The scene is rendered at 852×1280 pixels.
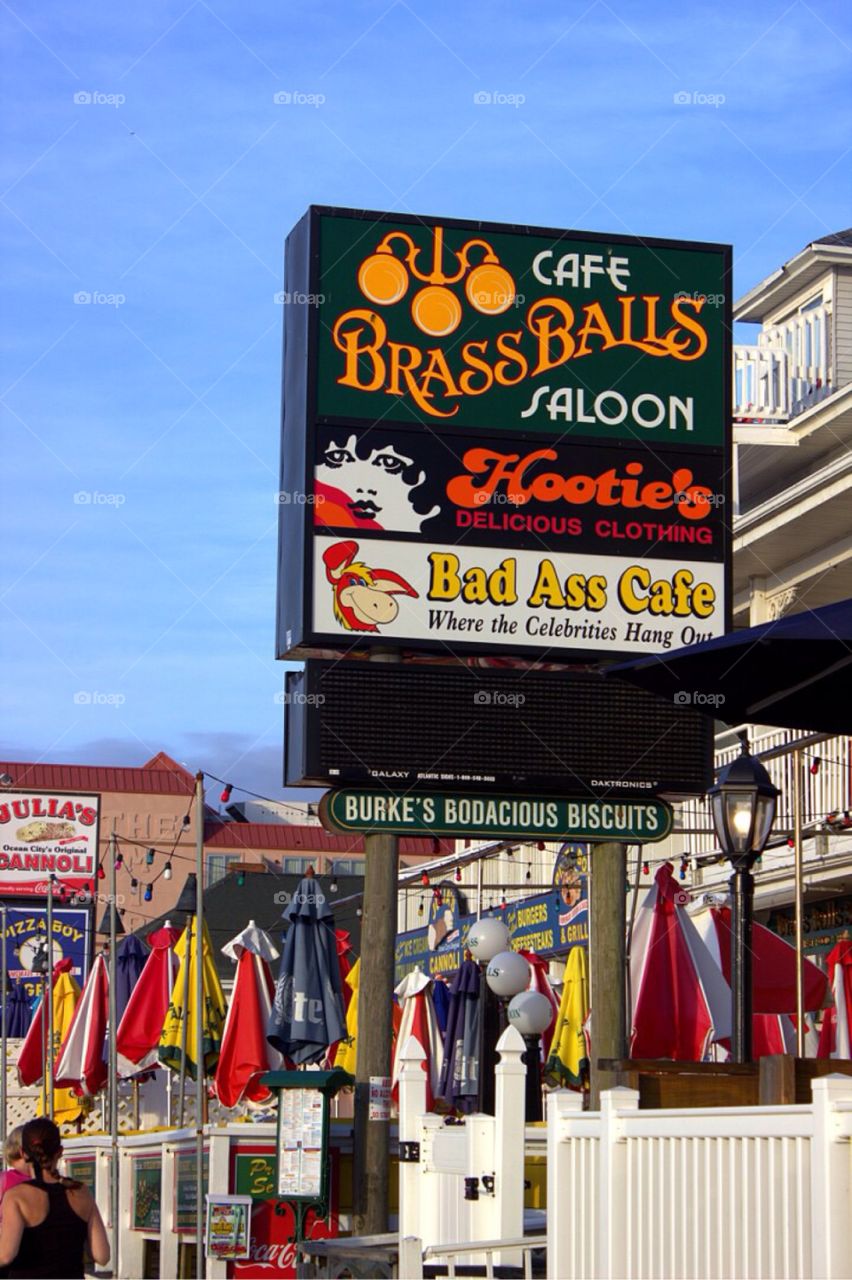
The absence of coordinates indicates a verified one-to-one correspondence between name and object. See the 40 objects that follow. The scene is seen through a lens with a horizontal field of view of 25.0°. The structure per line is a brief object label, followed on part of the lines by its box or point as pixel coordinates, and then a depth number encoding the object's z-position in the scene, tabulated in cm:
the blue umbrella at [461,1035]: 1867
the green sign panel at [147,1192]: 1647
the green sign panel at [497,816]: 1496
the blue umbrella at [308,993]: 1659
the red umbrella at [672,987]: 1495
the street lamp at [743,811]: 1084
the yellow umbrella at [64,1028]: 2775
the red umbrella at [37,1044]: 2802
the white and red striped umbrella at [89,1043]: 2431
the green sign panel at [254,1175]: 1524
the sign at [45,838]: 7044
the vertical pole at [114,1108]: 1639
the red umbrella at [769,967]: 1585
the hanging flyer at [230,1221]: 1433
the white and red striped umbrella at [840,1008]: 1686
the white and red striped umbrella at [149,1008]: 2195
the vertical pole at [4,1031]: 2596
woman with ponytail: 801
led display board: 1488
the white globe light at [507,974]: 1695
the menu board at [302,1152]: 1429
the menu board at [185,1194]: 1559
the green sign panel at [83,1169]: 1894
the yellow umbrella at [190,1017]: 2025
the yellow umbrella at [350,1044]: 2311
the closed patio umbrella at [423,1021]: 2109
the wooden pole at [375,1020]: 1484
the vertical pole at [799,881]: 1176
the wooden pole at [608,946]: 1515
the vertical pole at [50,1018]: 2503
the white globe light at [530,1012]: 1584
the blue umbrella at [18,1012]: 4041
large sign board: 1552
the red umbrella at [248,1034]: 1886
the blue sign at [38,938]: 5391
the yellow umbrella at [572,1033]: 1876
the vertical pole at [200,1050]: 1442
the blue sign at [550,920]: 2334
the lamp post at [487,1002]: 1745
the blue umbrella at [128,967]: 2606
